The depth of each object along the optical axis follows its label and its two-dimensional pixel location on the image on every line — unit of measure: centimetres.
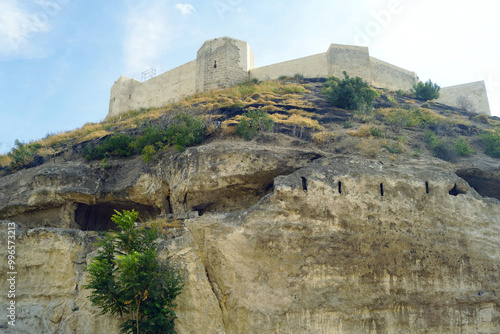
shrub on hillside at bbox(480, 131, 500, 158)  1595
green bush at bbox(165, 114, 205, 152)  1541
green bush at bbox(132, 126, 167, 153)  1626
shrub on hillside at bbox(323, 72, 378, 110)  2027
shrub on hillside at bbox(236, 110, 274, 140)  1561
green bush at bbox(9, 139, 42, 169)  1762
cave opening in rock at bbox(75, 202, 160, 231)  1548
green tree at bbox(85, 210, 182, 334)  1021
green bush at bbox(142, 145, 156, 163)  1539
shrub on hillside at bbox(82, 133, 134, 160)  1673
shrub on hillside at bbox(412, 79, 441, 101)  2606
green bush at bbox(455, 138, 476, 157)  1550
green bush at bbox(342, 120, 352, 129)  1735
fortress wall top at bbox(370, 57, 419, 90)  2686
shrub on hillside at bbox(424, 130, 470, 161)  1530
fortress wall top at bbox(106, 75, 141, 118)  2862
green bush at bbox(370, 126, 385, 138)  1598
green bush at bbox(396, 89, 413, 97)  2640
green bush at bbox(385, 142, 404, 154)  1469
